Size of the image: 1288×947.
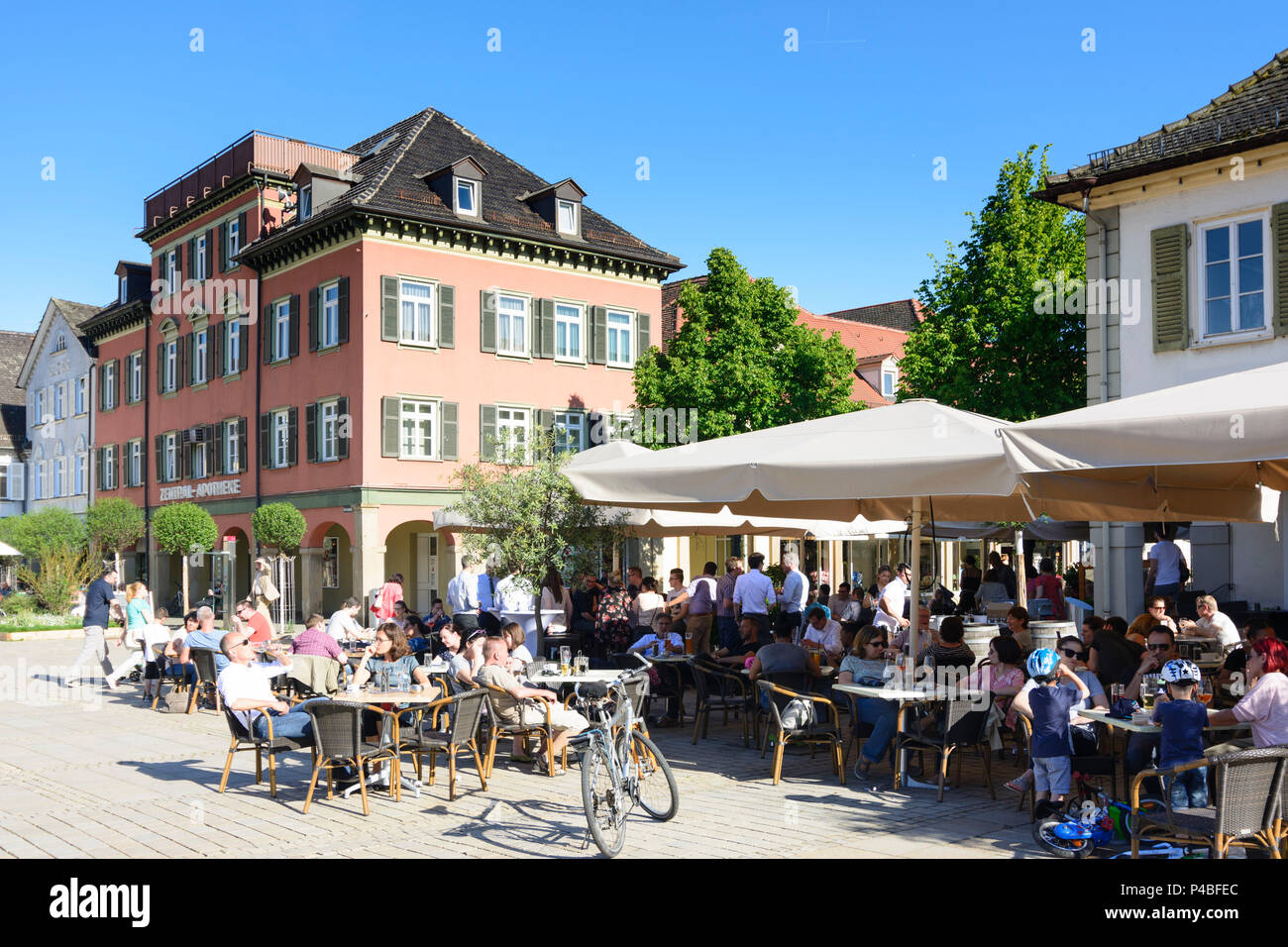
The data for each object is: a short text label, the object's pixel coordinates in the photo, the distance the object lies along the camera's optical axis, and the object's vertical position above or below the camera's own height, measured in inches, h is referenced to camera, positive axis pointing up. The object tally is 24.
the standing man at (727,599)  575.5 -47.2
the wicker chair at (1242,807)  231.6 -59.5
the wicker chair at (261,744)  358.3 -70.8
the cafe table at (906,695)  347.3 -55.7
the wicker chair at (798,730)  374.9 -71.5
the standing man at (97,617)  697.6 -62.8
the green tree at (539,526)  680.4 -10.5
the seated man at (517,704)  383.2 -64.4
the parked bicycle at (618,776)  279.9 -65.5
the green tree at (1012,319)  1062.4 +169.1
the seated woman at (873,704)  369.4 -62.4
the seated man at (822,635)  499.2 -54.4
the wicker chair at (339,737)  339.6 -65.1
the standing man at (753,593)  571.5 -41.6
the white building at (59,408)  1971.0 +177.6
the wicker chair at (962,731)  341.7 -64.7
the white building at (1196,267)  606.2 +126.5
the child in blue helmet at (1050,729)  291.1 -54.9
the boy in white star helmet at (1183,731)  254.2 -49.3
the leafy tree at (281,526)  1208.2 -17.3
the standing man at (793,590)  622.8 -44.3
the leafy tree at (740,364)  1193.4 +146.0
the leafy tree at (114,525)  1549.0 -19.5
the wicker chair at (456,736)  360.5 -70.3
